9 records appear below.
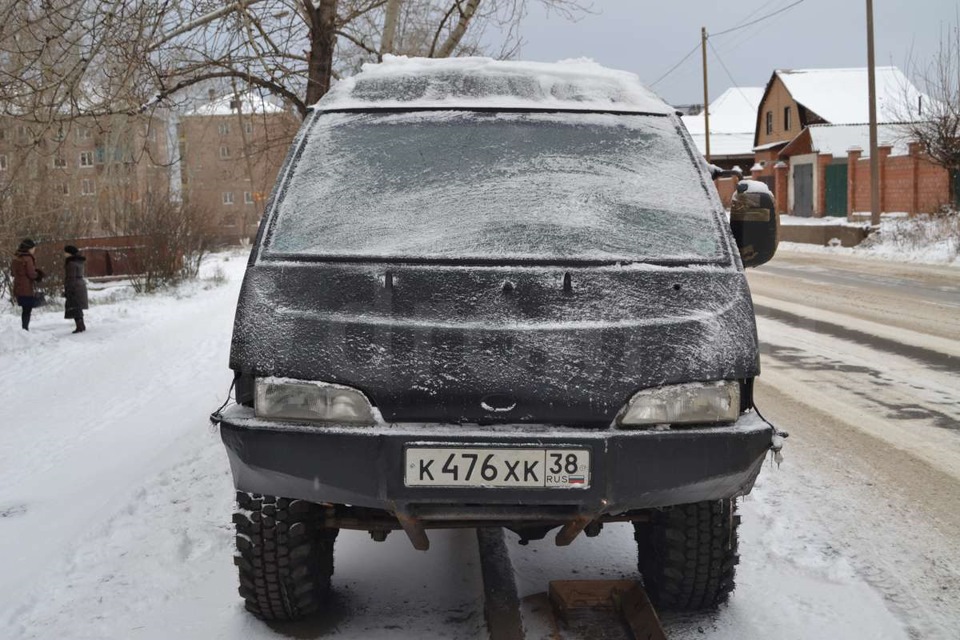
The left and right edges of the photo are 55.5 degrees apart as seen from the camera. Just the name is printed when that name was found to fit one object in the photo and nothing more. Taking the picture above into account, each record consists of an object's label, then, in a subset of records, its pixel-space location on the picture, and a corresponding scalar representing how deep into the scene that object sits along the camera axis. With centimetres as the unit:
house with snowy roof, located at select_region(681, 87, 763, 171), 6712
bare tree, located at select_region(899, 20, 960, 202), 2673
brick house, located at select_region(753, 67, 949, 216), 3244
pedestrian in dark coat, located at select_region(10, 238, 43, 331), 1327
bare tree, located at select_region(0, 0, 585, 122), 646
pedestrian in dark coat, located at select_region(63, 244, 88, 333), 1353
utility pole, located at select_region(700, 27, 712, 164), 4925
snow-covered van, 278
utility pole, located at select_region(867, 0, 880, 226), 2736
